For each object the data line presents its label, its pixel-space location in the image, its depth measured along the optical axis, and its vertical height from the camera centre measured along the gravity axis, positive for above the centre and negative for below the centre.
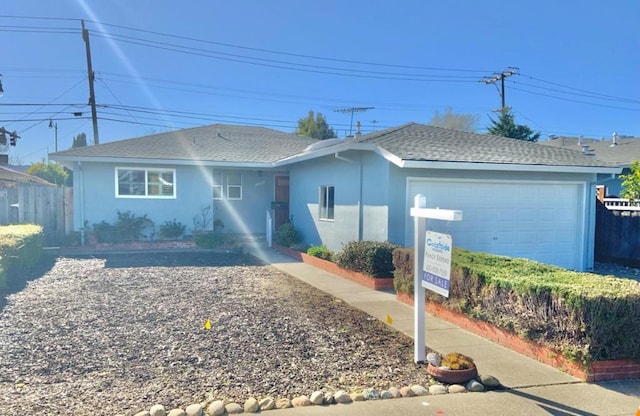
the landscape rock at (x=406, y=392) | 4.50 -1.88
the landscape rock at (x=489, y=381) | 4.68 -1.84
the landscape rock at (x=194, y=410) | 3.93 -1.81
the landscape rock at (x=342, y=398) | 4.33 -1.86
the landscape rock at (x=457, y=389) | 4.61 -1.88
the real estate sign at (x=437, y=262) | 4.83 -0.70
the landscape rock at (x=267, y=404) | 4.15 -1.85
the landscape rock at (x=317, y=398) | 4.28 -1.85
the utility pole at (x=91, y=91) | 26.18 +5.68
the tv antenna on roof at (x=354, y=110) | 34.12 +6.20
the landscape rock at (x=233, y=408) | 4.05 -1.85
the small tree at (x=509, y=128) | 23.25 +3.37
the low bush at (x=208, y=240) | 15.65 -1.56
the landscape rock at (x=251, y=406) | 4.10 -1.85
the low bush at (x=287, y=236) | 15.85 -1.42
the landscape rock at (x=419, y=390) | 4.54 -1.88
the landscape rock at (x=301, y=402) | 4.24 -1.87
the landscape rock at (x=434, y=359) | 4.93 -1.72
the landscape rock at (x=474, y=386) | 4.63 -1.87
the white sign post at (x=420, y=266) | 5.14 -0.77
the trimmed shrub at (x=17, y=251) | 9.36 -1.32
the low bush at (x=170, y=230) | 16.50 -1.30
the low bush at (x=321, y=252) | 12.85 -1.60
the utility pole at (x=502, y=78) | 33.39 +8.54
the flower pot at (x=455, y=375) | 4.72 -1.80
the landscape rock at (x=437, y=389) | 4.57 -1.88
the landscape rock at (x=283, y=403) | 4.19 -1.87
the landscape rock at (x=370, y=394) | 4.40 -1.86
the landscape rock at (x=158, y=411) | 3.92 -1.81
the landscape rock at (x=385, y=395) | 4.42 -1.87
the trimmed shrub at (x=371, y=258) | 9.83 -1.35
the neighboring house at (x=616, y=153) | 20.56 +2.07
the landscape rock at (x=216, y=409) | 3.99 -1.83
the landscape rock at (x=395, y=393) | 4.46 -1.87
